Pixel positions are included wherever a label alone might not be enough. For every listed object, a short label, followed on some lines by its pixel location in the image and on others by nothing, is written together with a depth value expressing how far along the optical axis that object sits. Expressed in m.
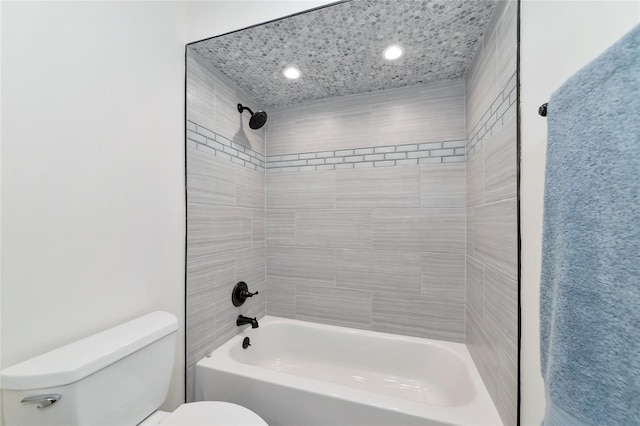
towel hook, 0.59
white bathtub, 1.00
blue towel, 0.32
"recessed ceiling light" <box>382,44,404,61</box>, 1.29
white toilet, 0.64
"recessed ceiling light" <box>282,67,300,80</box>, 1.50
